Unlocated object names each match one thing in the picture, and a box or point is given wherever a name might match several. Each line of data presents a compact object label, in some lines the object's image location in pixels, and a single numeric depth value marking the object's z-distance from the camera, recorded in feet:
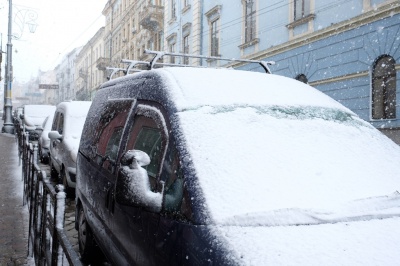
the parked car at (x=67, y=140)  21.58
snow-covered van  5.37
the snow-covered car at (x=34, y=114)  54.29
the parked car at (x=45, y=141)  35.22
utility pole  73.51
